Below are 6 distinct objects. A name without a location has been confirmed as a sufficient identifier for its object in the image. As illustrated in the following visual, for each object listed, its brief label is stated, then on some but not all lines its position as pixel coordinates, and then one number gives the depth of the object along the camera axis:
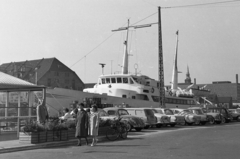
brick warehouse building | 88.00
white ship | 35.53
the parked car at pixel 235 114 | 42.90
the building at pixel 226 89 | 153.12
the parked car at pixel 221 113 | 35.61
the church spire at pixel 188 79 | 161.00
